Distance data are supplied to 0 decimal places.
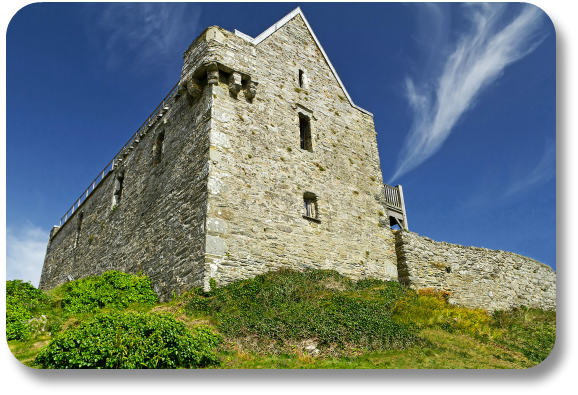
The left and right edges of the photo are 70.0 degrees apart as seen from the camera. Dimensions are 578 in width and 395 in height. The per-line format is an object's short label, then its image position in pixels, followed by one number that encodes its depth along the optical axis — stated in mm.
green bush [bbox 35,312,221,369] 5531
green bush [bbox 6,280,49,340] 7911
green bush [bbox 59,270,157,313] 10391
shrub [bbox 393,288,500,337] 9258
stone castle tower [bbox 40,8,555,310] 11242
